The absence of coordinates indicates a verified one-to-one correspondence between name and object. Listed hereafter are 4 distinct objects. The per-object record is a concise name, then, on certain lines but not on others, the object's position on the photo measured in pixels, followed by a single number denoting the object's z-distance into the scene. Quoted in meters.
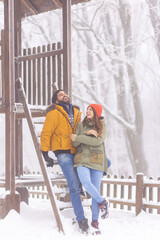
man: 11.49
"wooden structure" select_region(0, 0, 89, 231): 12.97
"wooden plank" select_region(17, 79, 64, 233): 11.73
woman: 11.20
